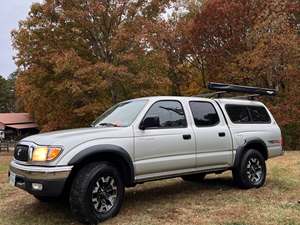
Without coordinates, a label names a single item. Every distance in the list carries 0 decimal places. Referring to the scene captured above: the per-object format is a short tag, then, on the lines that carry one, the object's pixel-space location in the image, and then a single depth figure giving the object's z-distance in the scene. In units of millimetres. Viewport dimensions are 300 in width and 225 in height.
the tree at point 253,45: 22469
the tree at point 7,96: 89375
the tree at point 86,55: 20766
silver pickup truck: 5543
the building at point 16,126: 62031
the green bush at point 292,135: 26938
